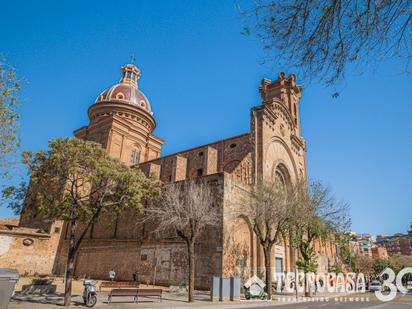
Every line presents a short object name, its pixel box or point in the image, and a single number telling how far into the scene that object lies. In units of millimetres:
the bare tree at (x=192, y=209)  14941
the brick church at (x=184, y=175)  19922
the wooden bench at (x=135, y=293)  12383
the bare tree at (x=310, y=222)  20141
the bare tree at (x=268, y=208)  17812
